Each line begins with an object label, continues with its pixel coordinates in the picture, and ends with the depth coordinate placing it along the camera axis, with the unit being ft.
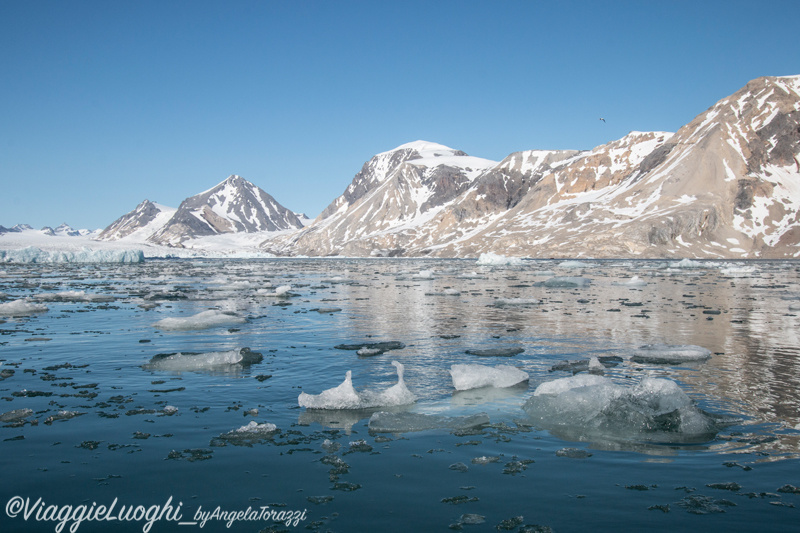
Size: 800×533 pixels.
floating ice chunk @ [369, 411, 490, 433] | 31.37
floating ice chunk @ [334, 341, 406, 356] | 56.24
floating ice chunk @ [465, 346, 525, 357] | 53.57
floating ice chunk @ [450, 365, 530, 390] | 40.86
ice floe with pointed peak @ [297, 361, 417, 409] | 35.58
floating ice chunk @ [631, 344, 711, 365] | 49.90
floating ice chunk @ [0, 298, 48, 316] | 85.30
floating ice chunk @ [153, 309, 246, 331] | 71.67
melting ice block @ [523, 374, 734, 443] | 30.58
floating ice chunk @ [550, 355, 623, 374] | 45.16
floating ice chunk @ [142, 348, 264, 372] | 47.44
